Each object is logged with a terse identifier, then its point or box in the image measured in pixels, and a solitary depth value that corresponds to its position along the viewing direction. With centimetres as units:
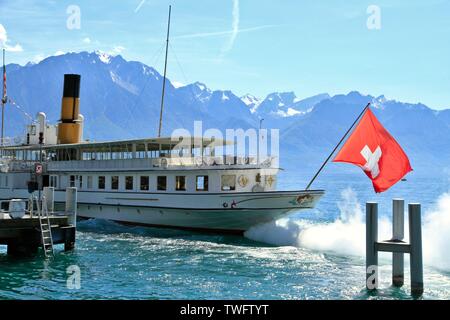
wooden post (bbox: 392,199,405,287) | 1794
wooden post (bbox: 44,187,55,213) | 2650
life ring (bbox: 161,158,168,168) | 3316
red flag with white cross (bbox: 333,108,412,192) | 1947
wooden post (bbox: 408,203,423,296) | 1700
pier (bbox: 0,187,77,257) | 2377
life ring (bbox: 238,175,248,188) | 3148
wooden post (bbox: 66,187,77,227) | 2600
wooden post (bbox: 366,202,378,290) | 1778
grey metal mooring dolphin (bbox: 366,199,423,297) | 1708
